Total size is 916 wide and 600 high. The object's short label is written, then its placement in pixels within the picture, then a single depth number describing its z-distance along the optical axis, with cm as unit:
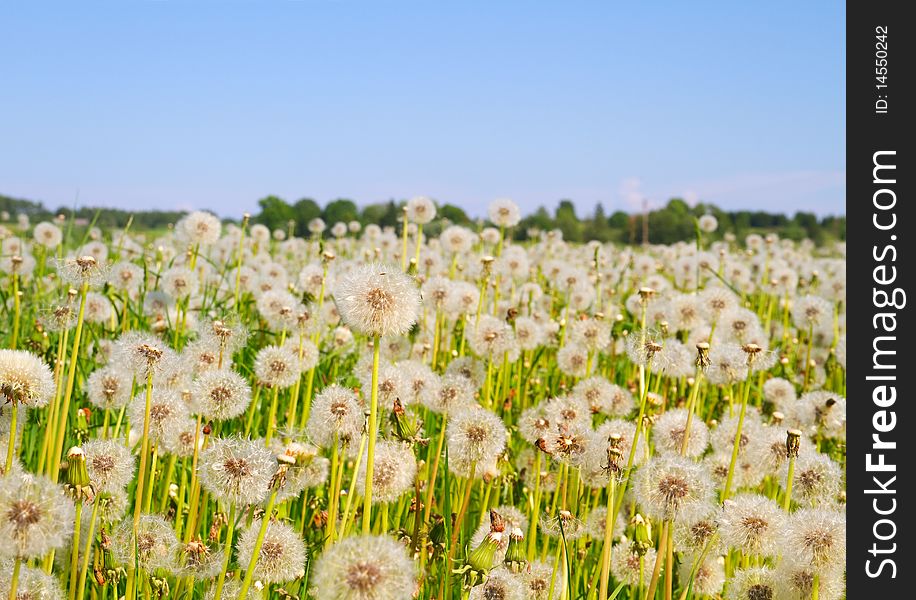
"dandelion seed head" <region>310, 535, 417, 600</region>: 142
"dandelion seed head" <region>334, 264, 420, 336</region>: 183
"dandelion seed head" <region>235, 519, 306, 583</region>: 205
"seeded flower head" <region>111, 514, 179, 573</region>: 203
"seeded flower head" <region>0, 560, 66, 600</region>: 176
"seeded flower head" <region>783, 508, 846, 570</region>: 207
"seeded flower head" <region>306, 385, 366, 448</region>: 238
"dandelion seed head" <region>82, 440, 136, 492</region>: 212
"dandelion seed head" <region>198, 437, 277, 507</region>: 194
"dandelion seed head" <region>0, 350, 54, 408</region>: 198
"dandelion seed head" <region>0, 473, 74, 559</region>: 154
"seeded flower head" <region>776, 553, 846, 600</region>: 216
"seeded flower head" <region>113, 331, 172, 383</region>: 221
